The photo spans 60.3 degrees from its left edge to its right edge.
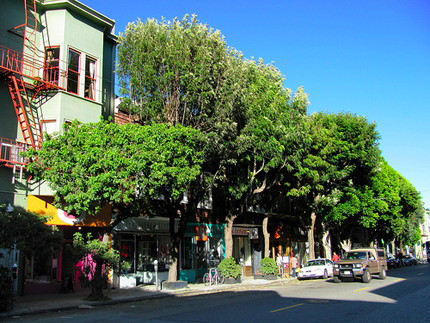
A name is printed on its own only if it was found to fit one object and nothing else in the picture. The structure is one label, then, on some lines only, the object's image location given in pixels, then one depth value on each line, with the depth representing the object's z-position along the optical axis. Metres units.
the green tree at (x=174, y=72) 17.27
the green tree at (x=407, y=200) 45.41
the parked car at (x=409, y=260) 51.75
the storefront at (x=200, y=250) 24.52
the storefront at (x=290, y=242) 34.34
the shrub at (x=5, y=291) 12.01
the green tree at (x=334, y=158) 26.44
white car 25.91
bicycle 21.12
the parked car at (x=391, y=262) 43.64
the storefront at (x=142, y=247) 20.56
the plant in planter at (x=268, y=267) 25.34
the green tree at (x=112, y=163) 13.68
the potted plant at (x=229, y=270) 21.72
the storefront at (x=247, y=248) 29.39
